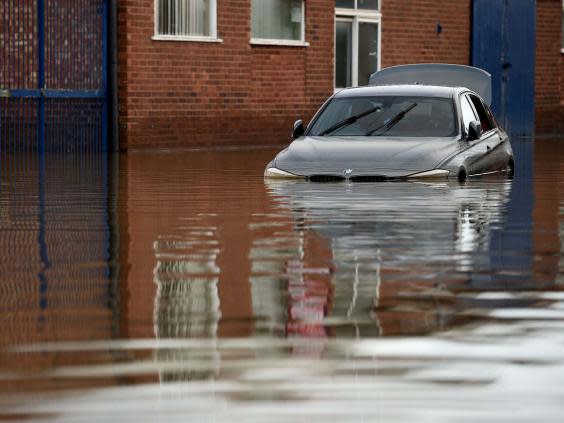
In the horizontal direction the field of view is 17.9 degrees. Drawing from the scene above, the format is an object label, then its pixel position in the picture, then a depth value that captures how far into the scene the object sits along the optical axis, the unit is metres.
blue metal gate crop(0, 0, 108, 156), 27.00
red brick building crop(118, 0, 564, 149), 29.16
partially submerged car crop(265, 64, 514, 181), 17.41
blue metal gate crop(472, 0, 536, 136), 38.16
